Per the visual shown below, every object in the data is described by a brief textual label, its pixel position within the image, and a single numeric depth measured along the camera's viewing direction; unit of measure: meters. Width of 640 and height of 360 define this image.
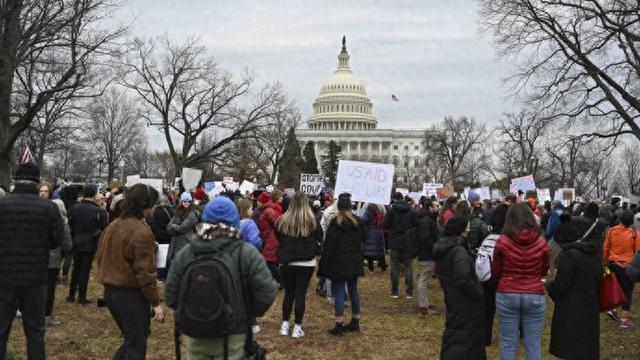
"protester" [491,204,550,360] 5.94
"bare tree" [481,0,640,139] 20.39
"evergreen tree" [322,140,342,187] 81.54
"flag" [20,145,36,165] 14.09
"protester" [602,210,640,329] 9.89
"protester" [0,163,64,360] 5.60
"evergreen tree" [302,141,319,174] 79.39
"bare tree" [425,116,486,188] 73.25
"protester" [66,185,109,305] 9.34
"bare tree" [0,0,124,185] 18.19
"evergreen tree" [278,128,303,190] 63.61
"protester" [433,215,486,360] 5.82
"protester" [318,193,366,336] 8.09
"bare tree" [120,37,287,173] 34.53
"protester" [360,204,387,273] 13.18
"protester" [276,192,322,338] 7.78
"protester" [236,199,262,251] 7.25
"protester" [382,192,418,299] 11.51
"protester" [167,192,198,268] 8.61
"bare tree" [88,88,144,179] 54.19
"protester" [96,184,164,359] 5.07
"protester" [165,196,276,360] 4.23
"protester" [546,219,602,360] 6.00
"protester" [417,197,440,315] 9.99
